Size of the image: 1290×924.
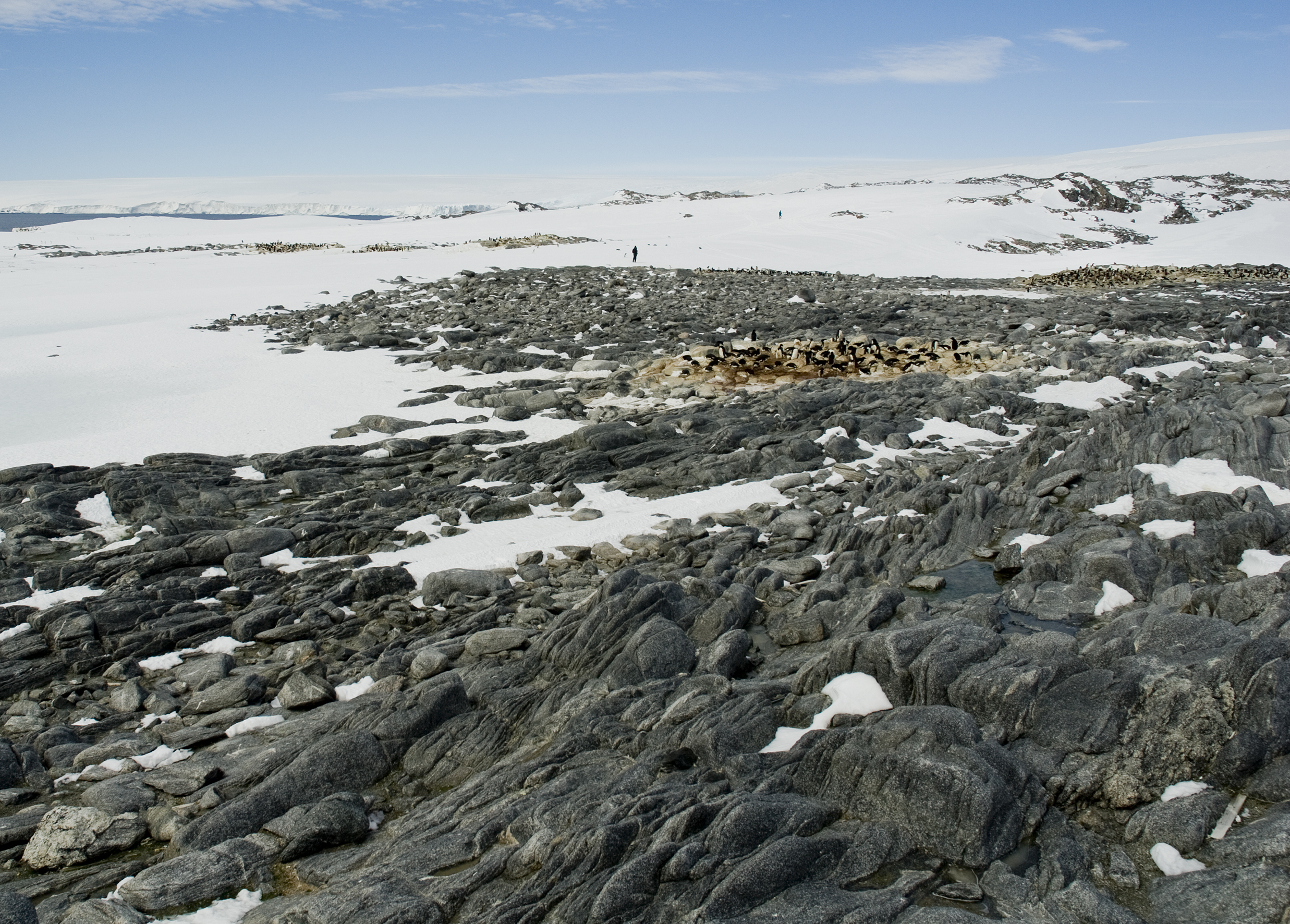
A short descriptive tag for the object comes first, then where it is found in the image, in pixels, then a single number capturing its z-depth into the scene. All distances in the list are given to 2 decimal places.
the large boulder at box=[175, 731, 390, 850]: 7.30
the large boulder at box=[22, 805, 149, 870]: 7.09
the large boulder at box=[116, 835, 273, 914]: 6.53
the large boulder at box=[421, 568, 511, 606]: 12.03
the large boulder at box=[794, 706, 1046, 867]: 6.37
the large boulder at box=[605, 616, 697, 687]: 9.22
